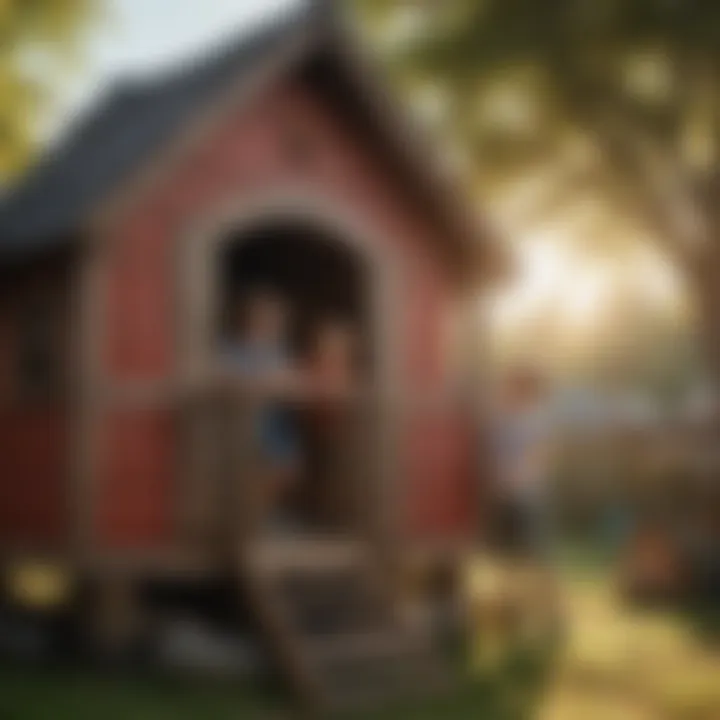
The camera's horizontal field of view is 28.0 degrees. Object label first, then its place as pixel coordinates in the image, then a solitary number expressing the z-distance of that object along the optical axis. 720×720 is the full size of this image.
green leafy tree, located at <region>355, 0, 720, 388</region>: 7.34
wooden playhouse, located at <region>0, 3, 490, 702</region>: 5.20
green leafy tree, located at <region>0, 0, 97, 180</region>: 7.34
